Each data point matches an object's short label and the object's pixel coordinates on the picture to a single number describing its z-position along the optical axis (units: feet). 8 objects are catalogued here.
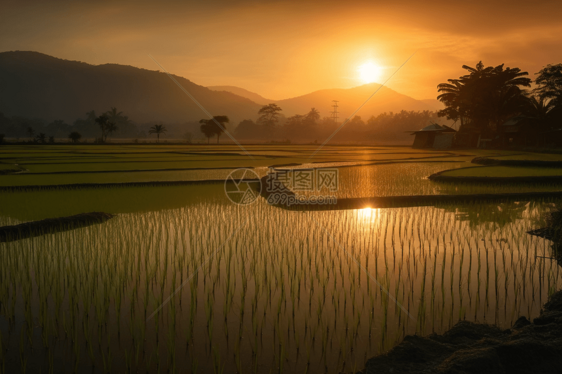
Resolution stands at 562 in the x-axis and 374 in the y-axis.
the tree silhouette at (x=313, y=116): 316.52
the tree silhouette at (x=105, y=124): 195.42
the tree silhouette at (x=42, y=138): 149.63
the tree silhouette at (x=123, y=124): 378.69
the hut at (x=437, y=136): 124.88
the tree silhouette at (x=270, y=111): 303.27
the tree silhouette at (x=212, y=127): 223.40
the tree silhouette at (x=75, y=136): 160.45
